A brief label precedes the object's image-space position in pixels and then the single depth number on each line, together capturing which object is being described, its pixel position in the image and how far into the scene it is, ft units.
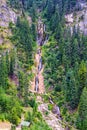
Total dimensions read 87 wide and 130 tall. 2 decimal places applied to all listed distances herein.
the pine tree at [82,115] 307.99
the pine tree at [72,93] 344.69
